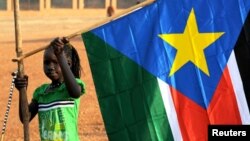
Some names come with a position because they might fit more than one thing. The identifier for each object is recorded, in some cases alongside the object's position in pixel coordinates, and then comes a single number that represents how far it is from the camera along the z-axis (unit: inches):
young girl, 320.6
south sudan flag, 356.1
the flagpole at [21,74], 317.4
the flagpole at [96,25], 314.9
